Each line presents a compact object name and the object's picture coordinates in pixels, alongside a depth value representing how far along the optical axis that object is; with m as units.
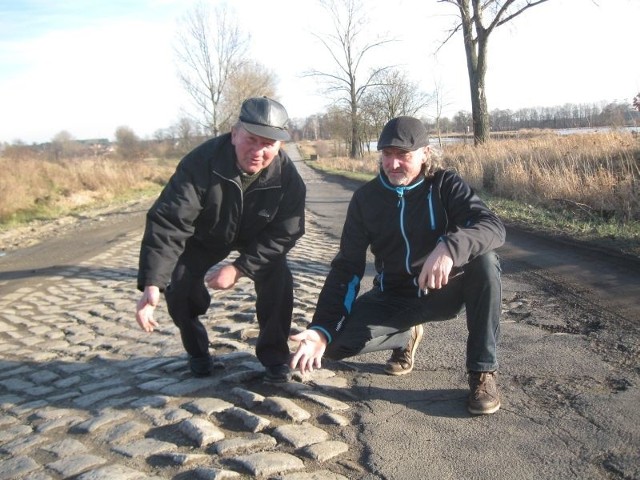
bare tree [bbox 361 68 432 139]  35.22
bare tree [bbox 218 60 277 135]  34.77
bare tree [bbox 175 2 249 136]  33.47
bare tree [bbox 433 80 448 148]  37.33
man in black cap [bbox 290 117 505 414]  3.10
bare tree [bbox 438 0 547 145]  18.64
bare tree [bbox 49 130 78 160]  32.22
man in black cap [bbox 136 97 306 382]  3.31
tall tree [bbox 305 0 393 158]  41.18
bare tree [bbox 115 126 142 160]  37.25
